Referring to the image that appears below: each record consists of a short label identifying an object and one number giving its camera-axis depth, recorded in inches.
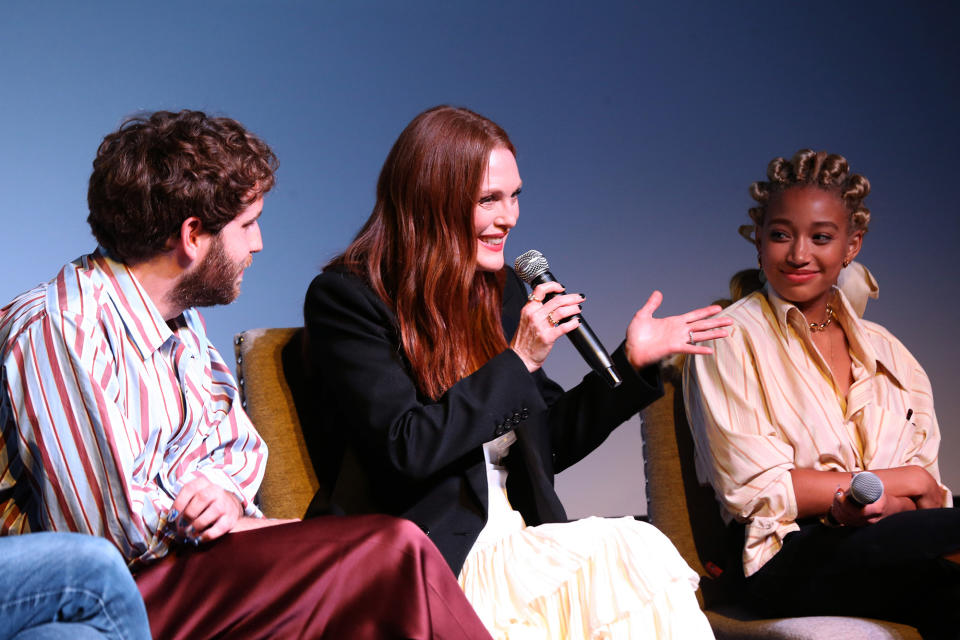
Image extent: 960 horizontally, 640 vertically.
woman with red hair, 169.8
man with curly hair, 159.8
